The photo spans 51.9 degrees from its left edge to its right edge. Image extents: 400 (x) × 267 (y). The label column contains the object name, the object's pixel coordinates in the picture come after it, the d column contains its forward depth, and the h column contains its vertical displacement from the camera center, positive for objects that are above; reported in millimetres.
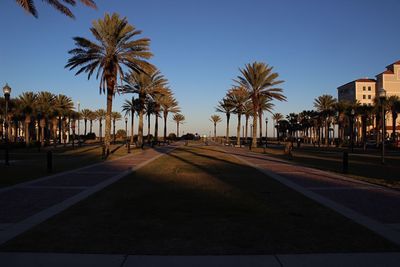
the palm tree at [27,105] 61191 +4605
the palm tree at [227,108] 68062 +5321
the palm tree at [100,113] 111512 +6386
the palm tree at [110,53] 33344 +6974
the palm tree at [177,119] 119138 +5438
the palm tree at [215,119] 121112 +5514
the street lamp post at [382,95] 24889 +2693
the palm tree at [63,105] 70656 +5631
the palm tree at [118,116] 118175 +6130
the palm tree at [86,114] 112312 +6139
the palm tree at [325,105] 79425 +6866
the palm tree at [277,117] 134412 +6953
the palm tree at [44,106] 64062 +4730
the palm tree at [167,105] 71562 +5893
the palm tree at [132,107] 59984 +4872
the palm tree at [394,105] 61094 +5104
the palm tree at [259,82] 48156 +6723
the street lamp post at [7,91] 24406 +2655
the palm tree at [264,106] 65562 +5270
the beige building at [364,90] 128638 +15458
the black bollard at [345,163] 19053 -1120
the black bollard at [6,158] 22172 -1239
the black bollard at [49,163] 18709 -1240
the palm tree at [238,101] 63838 +5912
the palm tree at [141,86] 50312 +6299
